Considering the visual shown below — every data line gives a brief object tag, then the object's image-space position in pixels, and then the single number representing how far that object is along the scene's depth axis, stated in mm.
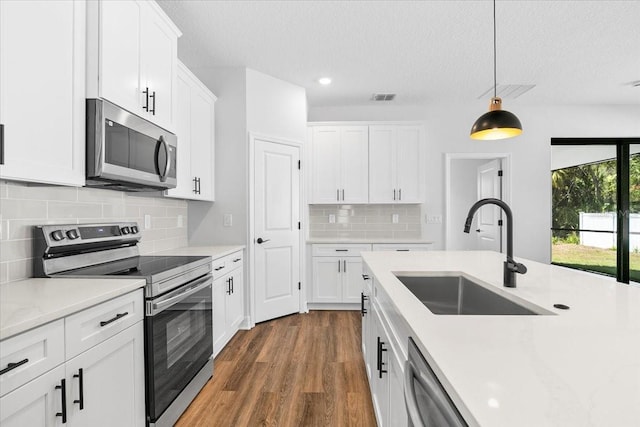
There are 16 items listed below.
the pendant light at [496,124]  2059
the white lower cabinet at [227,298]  2774
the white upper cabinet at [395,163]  4598
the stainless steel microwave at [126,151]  1691
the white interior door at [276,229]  3715
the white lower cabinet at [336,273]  4312
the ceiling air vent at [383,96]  4527
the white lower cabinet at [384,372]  1190
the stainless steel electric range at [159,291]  1698
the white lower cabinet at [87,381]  1023
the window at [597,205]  4891
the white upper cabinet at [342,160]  4625
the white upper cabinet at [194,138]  2838
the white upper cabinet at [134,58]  1713
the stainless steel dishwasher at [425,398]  643
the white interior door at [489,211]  5055
